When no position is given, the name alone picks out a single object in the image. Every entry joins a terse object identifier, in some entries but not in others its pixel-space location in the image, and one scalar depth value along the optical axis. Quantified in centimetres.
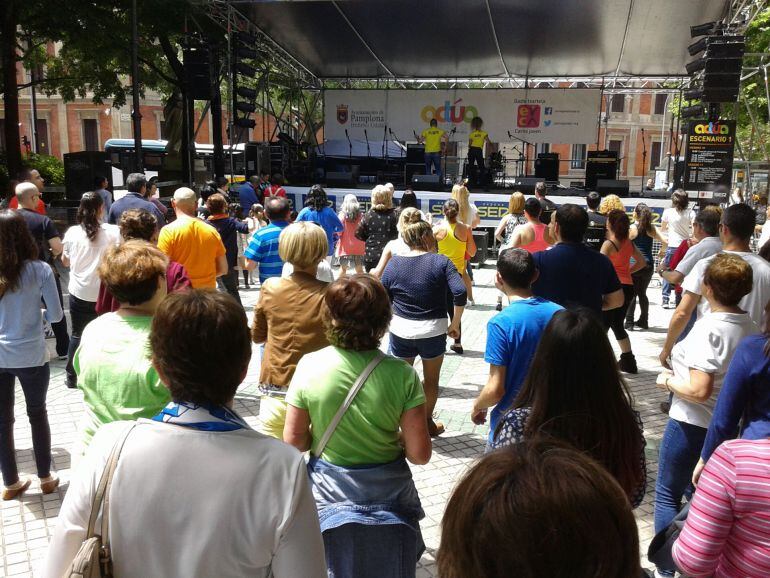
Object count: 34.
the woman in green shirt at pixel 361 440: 238
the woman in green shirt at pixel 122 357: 245
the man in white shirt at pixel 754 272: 404
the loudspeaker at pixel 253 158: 1869
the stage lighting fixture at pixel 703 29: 1298
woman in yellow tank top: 721
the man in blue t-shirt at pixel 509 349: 311
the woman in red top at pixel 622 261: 655
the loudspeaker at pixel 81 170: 1396
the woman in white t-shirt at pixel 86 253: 543
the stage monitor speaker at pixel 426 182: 1867
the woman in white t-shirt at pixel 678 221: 914
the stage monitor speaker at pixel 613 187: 1744
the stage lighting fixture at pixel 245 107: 1616
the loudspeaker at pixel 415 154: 2000
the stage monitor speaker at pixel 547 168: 1947
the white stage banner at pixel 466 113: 2106
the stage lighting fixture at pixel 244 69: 1593
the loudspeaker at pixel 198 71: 1513
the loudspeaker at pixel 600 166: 1864
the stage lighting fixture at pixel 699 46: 1245
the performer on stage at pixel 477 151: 1911
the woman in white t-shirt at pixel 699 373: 301
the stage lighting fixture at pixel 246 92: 1642
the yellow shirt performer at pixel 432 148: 1977
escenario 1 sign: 1381
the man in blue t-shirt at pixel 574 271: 450
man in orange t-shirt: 547
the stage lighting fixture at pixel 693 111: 1431
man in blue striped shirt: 532
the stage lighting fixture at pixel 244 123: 1664
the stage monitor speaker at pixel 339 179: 1959
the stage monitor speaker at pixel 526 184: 1820
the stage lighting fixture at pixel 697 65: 1253
